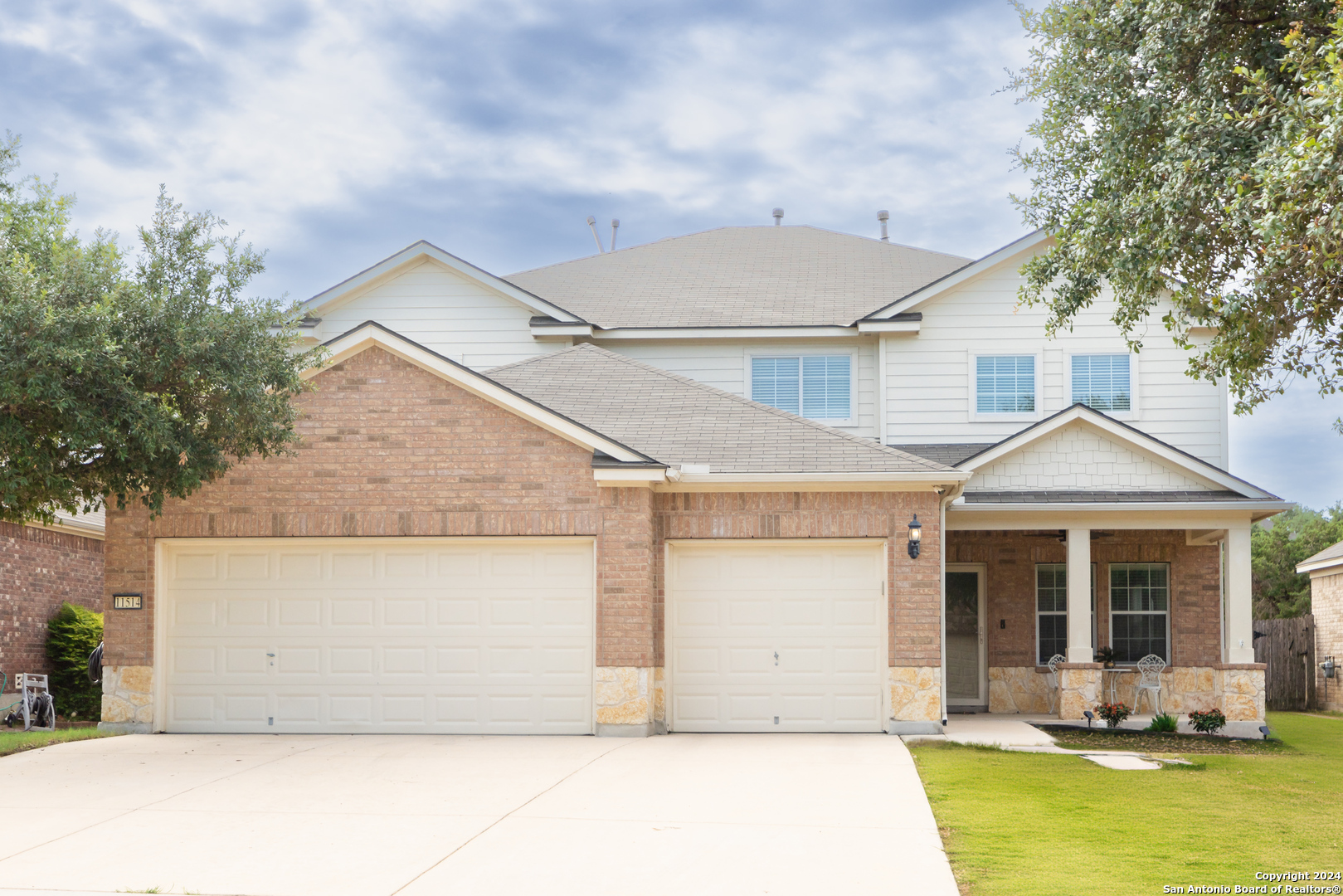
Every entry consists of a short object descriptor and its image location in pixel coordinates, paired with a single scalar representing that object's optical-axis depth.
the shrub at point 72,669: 19.06
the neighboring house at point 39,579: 18.25
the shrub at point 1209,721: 15.79
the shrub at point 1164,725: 15.88
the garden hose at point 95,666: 18.00
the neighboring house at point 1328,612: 25.02
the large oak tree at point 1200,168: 8.70
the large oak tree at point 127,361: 10.82
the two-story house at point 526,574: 14.08
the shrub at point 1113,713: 16.19
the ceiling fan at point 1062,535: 19.06
